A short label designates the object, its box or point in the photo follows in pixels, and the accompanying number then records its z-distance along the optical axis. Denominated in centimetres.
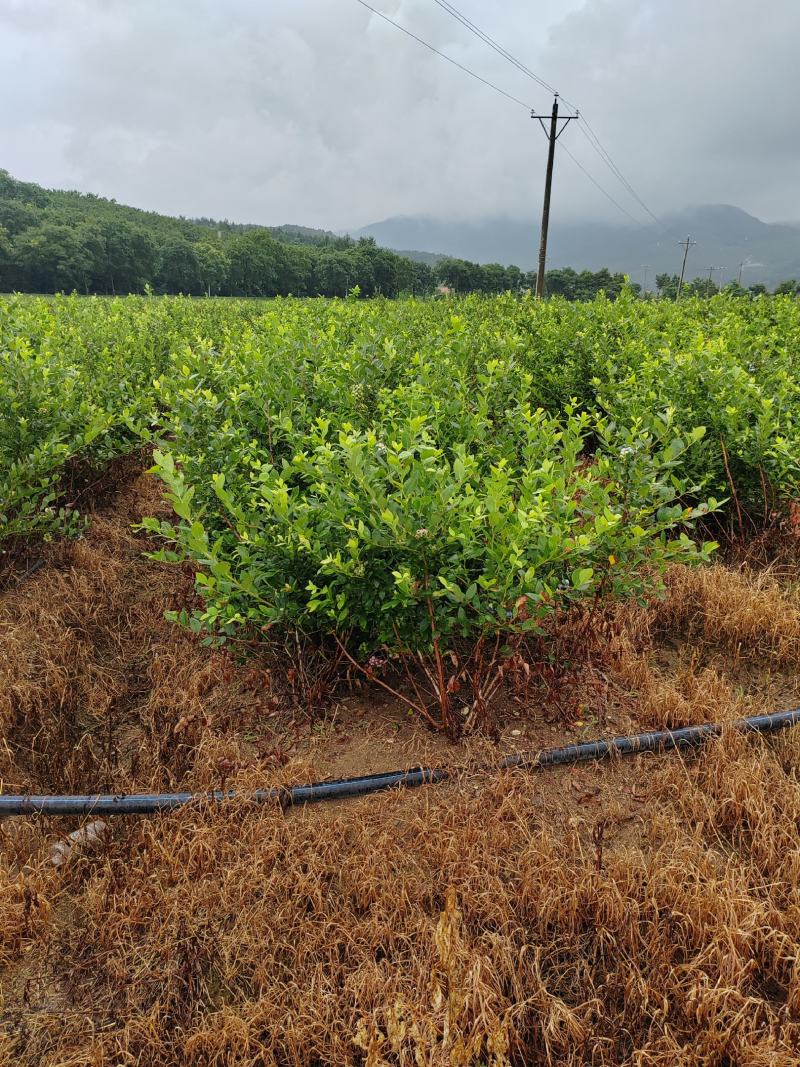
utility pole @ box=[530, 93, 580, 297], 1664
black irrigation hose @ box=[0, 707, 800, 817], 218
